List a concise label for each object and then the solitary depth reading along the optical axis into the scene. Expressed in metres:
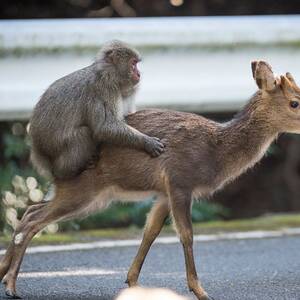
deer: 14.53
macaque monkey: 14.78
